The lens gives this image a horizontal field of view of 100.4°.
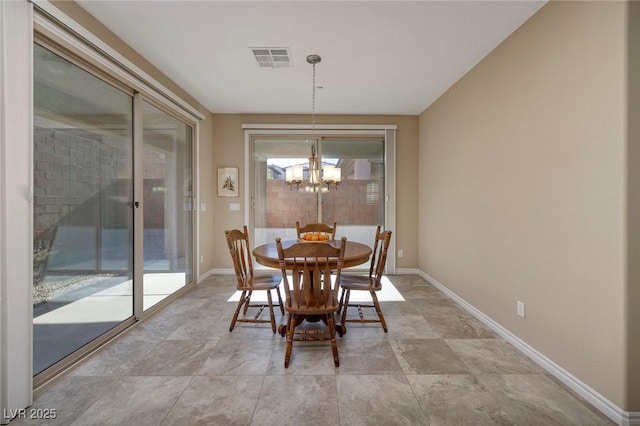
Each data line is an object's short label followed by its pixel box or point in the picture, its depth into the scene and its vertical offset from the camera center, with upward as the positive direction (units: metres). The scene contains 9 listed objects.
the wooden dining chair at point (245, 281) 2.41 -0.70
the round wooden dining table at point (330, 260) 2.18 -0.40
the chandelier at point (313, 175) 2.68 +0.35
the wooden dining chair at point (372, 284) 2.46 -0.71
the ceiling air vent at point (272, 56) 2.50 +1.51
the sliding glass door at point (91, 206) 1.80 +0.04
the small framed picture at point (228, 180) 4.38 +0.49
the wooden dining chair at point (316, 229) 3.42 -0.25
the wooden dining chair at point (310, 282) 1.88 -0.55
